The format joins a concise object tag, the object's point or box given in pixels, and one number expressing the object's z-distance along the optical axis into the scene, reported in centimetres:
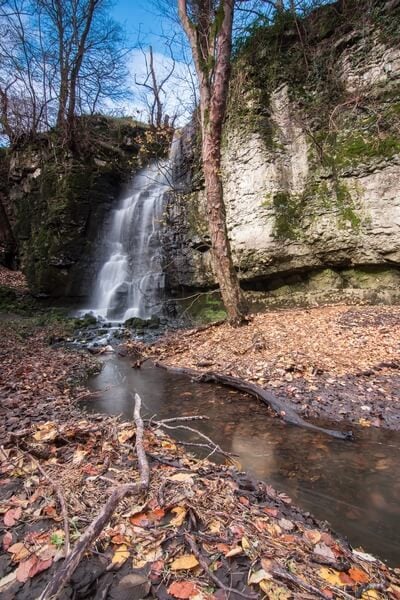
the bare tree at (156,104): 2131
